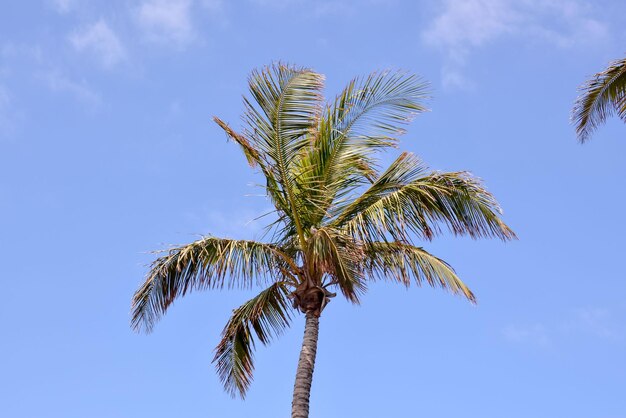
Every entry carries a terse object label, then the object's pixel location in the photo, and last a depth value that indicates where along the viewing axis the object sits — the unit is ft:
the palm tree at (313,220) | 49.90
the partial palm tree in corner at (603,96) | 56.24
